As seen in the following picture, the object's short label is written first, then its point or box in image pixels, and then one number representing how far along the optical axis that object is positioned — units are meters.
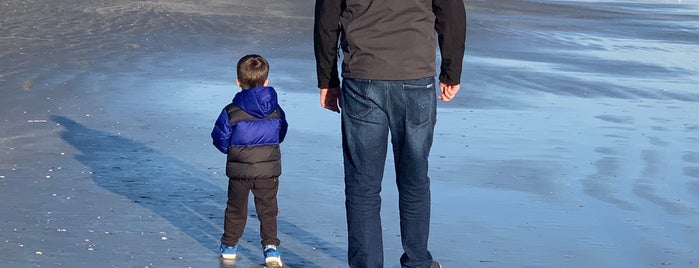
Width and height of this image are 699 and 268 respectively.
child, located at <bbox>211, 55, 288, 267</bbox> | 6.47
